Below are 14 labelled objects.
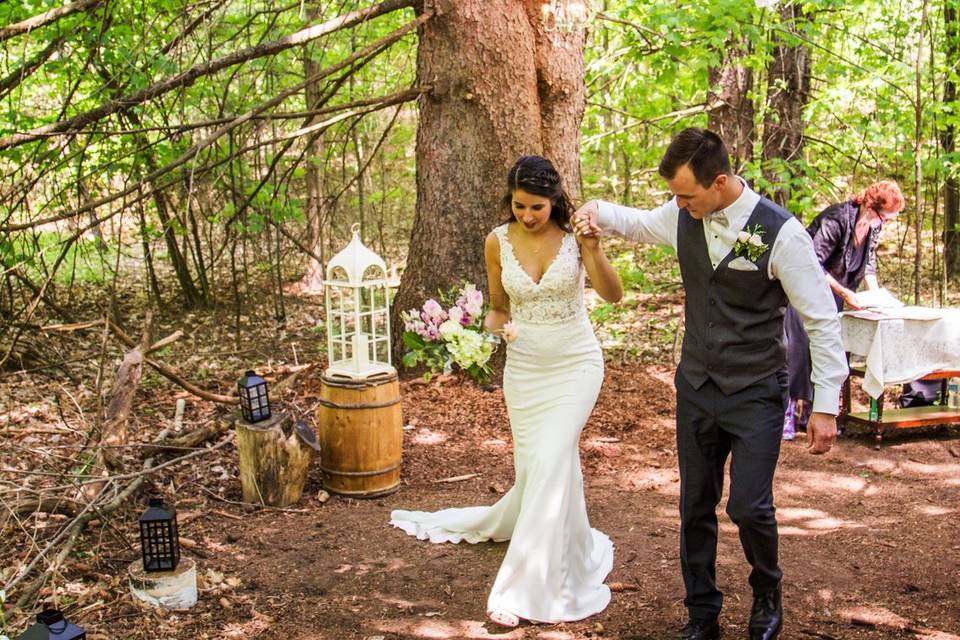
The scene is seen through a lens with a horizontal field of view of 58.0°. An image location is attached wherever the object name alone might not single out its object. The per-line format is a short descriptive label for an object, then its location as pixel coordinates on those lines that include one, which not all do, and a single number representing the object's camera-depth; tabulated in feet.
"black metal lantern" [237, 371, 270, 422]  17.78
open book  23.94
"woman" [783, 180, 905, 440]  22.30
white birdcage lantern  18.54
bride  13.58
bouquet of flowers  15.78
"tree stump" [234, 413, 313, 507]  17.84
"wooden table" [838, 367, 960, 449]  23.48
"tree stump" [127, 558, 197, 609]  13.62
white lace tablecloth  23.00
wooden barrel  18.42
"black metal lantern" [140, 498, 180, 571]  13.61
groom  10.96
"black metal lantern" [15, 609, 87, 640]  10.11
